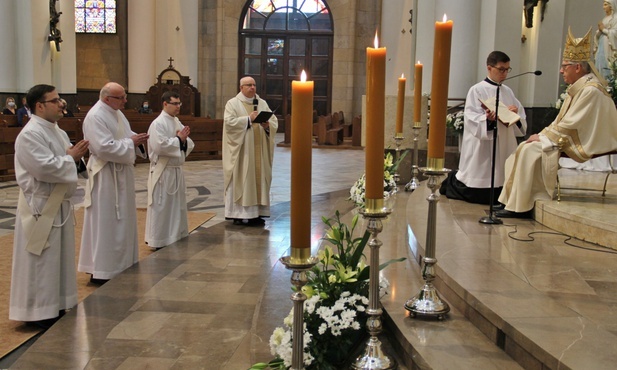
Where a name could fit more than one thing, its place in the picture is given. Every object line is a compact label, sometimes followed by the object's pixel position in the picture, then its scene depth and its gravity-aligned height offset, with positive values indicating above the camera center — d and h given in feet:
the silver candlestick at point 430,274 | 10.32 -2.61
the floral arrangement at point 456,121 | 29.80 -0.82
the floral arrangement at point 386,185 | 20.33 -2.65
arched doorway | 78.33 +5.86
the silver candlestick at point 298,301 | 7.41 -2.22
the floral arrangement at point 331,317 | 9.97 -3.17
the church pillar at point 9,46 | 52.03 +3.41
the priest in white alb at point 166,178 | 23.88 -2.89
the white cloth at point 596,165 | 26.92 -2.33
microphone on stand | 17.10 -2.93
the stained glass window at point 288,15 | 78.23 +9.29
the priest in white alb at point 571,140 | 18.29 -0.89
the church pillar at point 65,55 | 61.11 +3.28
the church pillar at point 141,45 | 73.61 +5.25
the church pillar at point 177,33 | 75.56 +6.80
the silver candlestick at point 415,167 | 25.00 -2.38
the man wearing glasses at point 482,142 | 20.52 -1.20
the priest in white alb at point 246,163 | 27.09 -2.59
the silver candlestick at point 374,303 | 8.46 -2.65
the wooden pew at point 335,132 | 66.59 -3.12
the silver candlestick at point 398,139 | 23.96 -1.31
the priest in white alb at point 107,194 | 19.93 -2.92
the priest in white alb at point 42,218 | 16.33 -3.01
